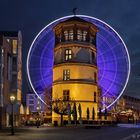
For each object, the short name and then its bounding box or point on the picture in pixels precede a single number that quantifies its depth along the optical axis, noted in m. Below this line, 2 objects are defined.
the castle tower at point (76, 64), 40.98
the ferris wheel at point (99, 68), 40.09
